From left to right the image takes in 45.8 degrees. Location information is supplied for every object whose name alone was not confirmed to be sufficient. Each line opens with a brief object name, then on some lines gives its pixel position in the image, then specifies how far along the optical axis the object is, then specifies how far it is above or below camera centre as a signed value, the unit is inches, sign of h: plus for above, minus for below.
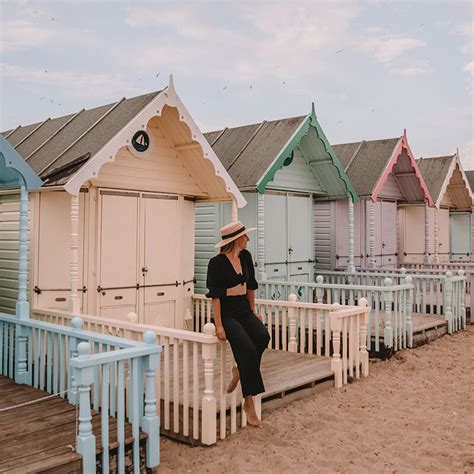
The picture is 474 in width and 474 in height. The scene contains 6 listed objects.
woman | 224.5 -22.6
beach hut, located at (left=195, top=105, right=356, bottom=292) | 453.1 +62.5
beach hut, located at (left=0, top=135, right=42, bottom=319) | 266.8 +18.6
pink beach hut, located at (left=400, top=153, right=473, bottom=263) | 698.8 +52.8
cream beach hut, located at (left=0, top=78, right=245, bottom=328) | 304.5 +33.4
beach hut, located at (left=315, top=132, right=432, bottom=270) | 569.3 +57.5
